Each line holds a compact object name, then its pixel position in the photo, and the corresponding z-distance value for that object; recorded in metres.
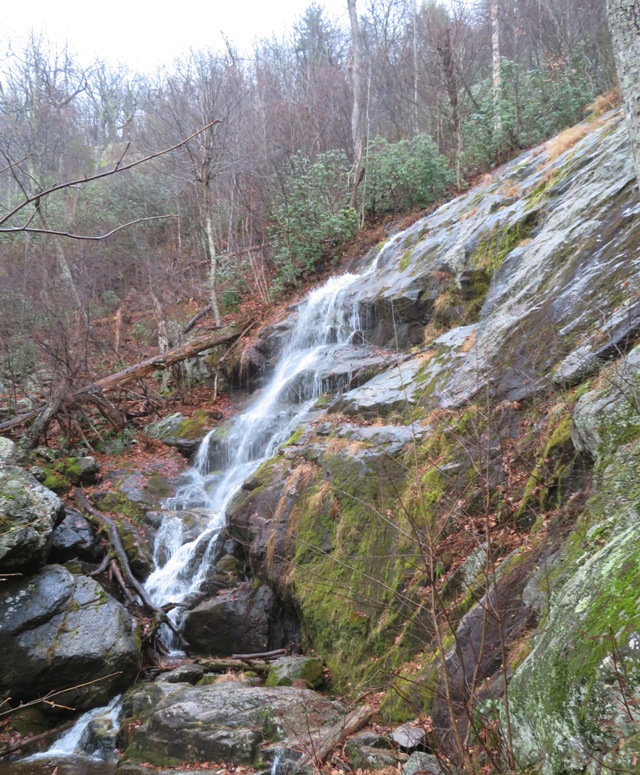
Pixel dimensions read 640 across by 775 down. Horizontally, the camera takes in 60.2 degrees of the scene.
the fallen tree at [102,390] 10.16
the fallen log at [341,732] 3.98
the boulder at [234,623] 6.91
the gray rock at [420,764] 3.09
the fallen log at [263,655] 6.44
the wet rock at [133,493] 9.42
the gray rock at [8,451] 7.93
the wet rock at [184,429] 11.88
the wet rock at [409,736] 3.63
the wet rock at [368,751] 3.70
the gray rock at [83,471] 9.98
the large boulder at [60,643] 6.05
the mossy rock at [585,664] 1.91
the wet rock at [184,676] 6.09
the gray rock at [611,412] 3.47
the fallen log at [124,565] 7.25
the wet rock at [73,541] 7.85
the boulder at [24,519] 6.37
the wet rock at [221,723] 4.69
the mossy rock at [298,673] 5.57
